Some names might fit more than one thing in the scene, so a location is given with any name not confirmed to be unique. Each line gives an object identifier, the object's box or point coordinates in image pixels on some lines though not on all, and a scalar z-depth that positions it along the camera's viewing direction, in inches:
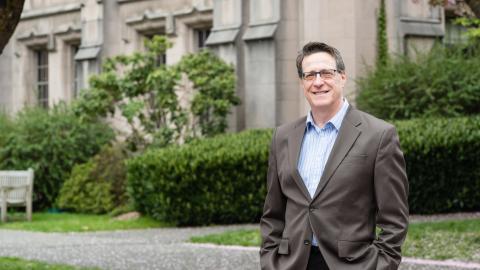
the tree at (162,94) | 844.6
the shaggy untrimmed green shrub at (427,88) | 716.7
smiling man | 170.6
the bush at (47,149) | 901.8
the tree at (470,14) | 442.6
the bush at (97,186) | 860.6
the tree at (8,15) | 366.6
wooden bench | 799.1
